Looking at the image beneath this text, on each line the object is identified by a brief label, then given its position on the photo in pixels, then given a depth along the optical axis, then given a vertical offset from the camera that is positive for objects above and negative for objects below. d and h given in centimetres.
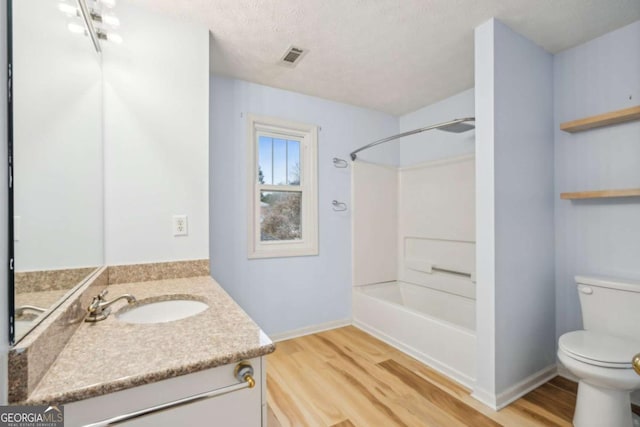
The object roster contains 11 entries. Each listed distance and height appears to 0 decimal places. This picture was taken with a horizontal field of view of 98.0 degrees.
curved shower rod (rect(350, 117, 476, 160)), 199 +71
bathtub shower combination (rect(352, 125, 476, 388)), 247 -41
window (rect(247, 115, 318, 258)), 261 +27
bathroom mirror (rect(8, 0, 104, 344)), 68 +19
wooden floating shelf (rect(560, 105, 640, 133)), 167 +59
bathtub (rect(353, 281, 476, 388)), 198 -96
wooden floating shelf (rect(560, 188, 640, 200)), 165 +12
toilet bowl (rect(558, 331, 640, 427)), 138 -83
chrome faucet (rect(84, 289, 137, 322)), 104 -35
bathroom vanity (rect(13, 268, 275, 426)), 66 -40
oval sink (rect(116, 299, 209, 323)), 125 -44
